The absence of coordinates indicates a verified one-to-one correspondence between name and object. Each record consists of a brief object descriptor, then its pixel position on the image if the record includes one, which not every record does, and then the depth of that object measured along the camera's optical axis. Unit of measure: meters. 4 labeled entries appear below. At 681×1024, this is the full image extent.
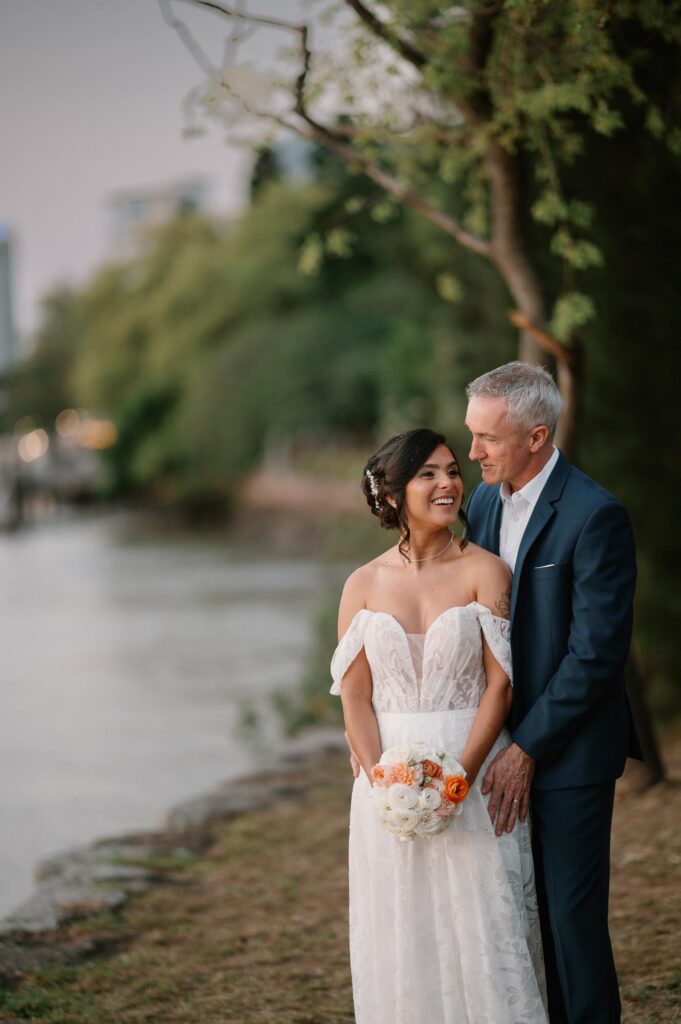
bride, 3.06
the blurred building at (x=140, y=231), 48.41
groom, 3.03
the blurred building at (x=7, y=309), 87.69
